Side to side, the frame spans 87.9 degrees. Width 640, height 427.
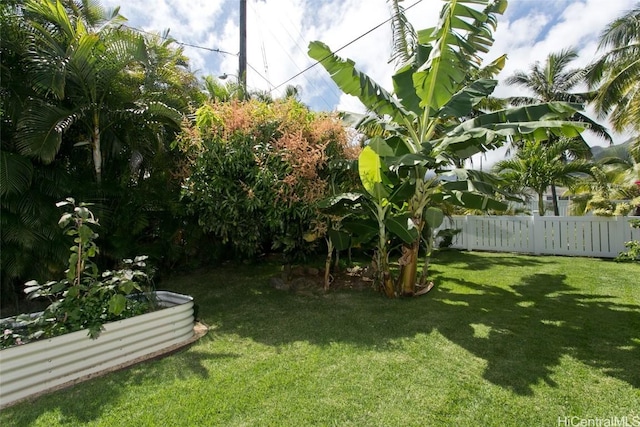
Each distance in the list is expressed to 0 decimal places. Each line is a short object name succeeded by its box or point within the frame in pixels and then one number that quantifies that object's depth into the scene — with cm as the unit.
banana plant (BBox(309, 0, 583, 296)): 454
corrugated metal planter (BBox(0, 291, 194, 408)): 279
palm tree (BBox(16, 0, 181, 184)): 507
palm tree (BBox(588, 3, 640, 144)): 1065
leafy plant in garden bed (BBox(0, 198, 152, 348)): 319
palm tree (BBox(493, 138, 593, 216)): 1049
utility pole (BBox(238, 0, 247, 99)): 1067
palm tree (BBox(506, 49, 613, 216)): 1819
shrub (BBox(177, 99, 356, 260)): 525
